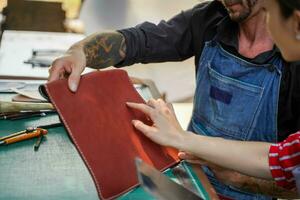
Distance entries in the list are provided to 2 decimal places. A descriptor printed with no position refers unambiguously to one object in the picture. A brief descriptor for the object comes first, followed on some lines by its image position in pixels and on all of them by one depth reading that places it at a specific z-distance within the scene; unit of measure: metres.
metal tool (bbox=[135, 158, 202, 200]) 0.77
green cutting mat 0.97
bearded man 1.25
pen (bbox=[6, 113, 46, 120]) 1.25
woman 1.01
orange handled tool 1.13
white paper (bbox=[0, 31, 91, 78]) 1.54
